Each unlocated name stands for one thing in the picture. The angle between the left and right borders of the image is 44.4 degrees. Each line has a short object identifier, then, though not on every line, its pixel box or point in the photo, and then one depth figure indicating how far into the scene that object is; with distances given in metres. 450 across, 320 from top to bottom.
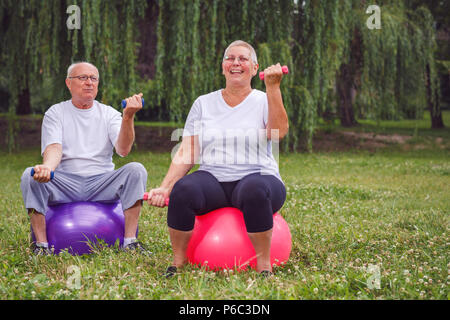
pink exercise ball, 3.69
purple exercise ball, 4.23
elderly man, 4.25
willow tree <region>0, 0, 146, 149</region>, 9.44
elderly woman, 3.57
